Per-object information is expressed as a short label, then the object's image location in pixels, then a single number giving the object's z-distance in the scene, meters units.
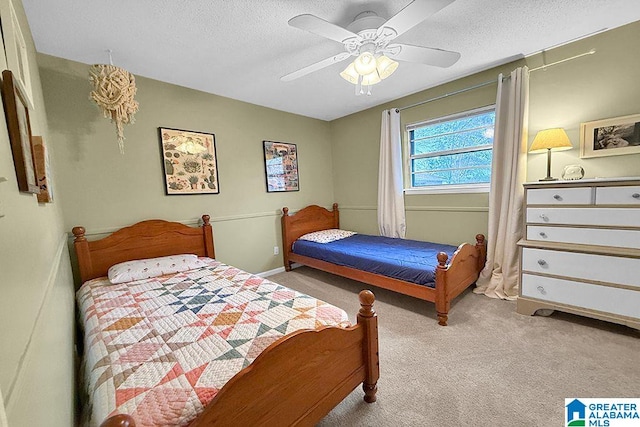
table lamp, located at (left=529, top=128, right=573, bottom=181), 2.11
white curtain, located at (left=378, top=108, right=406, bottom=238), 3.40
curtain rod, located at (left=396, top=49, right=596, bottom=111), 2.21
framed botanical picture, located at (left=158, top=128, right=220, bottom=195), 2.67
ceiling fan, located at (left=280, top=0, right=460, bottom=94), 1.36
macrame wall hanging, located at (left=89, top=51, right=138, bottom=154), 1.88
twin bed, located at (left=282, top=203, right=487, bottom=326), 2.20
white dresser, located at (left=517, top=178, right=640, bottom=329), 1.80
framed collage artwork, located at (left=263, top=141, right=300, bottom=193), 3.51
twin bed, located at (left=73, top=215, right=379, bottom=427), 0.88
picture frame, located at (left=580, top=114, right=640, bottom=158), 2.01
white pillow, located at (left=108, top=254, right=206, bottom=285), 2.05
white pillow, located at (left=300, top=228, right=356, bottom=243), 3.53
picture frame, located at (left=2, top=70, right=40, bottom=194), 0.74
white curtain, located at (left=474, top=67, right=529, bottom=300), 2.45
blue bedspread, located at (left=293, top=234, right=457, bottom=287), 2.34
